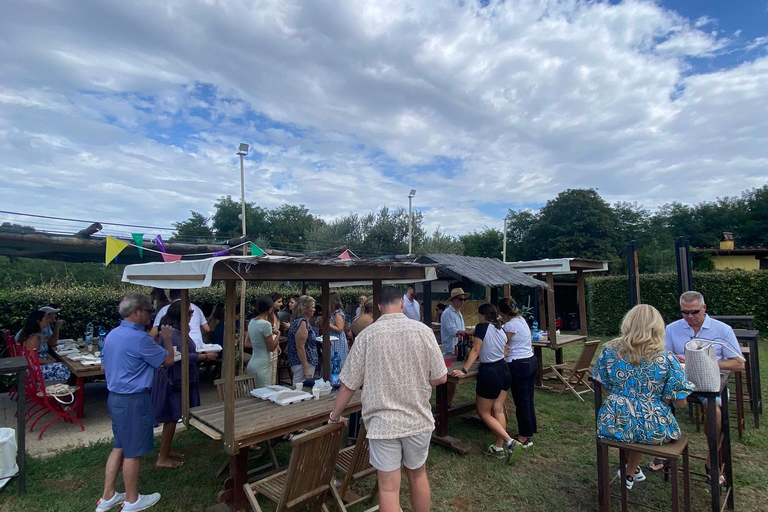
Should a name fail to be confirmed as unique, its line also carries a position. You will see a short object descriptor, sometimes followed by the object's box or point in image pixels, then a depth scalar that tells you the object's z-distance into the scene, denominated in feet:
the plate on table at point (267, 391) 12.48
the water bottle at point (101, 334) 21.63
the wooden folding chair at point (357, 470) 9.84
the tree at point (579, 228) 93.40
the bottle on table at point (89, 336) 21.91
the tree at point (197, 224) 119.69
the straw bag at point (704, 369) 9.24
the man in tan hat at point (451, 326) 19.01
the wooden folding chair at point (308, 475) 8.57
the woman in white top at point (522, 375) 14.39
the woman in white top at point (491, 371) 13.69
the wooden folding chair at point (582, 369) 21.07
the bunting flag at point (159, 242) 23.18
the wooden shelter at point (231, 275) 9.35
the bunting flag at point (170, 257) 22.11
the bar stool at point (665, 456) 8.80
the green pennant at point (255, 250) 19.56
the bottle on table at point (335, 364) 17.61
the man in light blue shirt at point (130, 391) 10.08
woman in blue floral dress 8.95
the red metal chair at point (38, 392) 15.30
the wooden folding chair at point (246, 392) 12.46
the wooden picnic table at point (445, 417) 14.21
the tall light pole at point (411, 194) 66.35
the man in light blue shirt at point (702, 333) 11.48
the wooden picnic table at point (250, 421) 9.91
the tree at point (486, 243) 125.35
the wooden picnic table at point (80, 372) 16.49
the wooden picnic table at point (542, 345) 22.77
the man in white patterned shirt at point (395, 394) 8.27
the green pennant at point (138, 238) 21.61
